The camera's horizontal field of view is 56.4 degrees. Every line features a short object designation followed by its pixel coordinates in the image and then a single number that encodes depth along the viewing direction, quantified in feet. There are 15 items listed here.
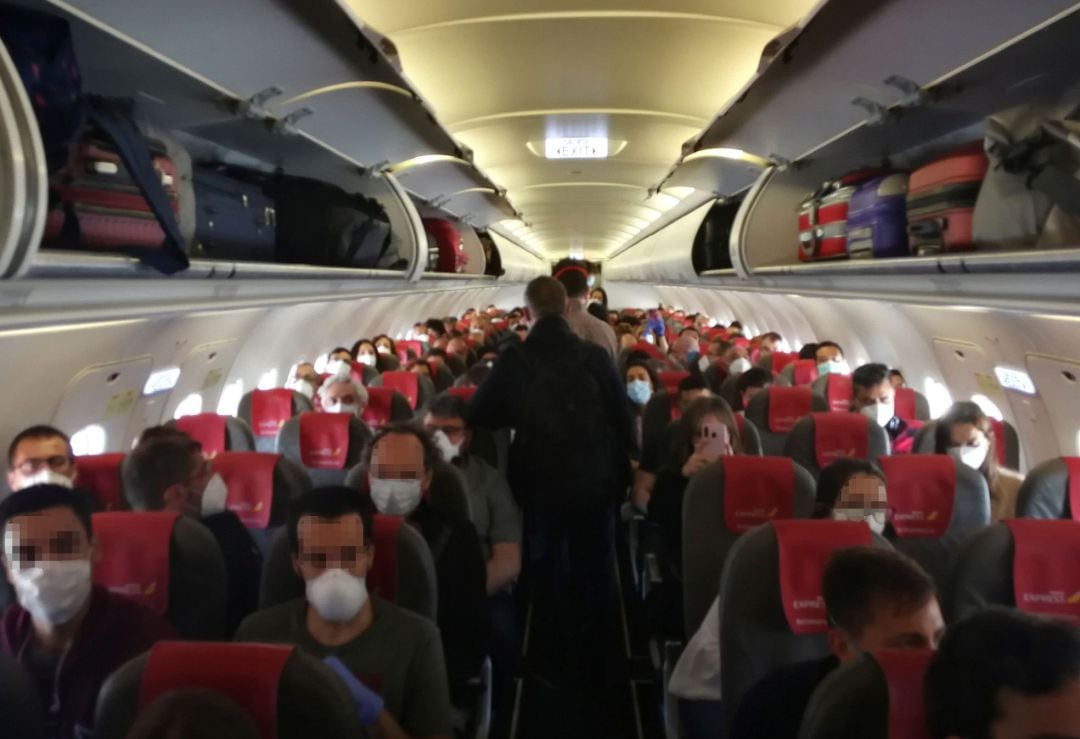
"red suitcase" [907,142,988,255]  15.17
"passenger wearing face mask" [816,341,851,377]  29.66
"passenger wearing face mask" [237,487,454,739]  8.87
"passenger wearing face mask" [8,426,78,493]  14.21
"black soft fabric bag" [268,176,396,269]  21.75
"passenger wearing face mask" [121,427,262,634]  12.22
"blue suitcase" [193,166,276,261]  17.06
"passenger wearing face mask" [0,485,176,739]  8.75
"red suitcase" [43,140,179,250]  11.00
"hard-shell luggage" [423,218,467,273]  38.55
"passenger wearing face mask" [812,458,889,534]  12.12
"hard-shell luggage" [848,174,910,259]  18.67
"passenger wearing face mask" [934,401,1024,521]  16.25
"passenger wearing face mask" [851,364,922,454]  22.39
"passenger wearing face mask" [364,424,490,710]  11.79
